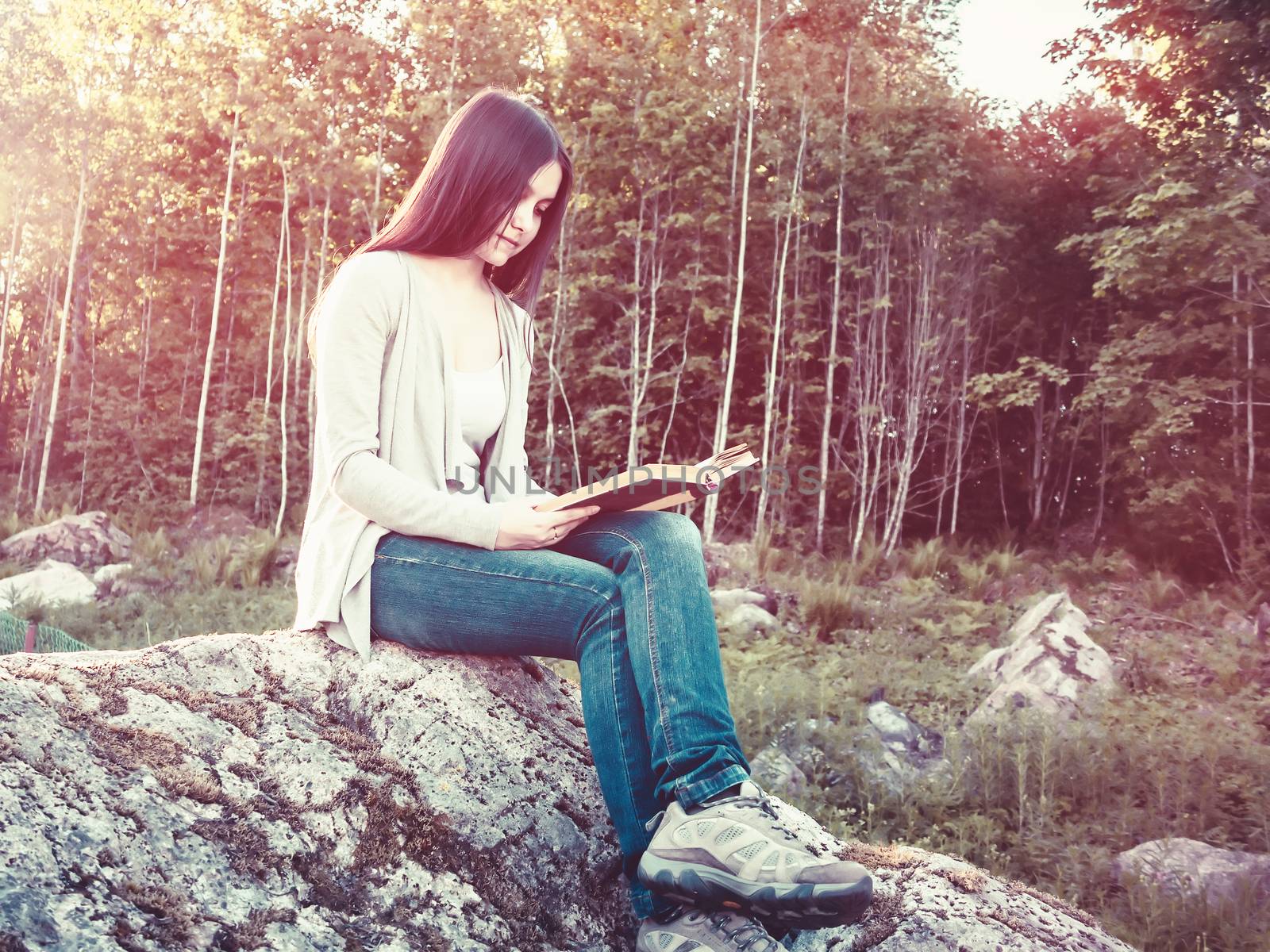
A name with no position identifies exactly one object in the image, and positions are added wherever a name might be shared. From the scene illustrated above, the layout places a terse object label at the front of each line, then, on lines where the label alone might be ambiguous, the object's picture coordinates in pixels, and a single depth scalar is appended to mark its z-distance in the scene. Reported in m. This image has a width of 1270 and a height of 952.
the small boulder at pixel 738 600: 7.39
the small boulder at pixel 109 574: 8.55
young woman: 1.52
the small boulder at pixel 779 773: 3.83
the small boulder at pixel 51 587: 7.48
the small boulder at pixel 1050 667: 4.81
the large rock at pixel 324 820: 1.22
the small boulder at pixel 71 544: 9.88
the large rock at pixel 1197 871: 2.79
